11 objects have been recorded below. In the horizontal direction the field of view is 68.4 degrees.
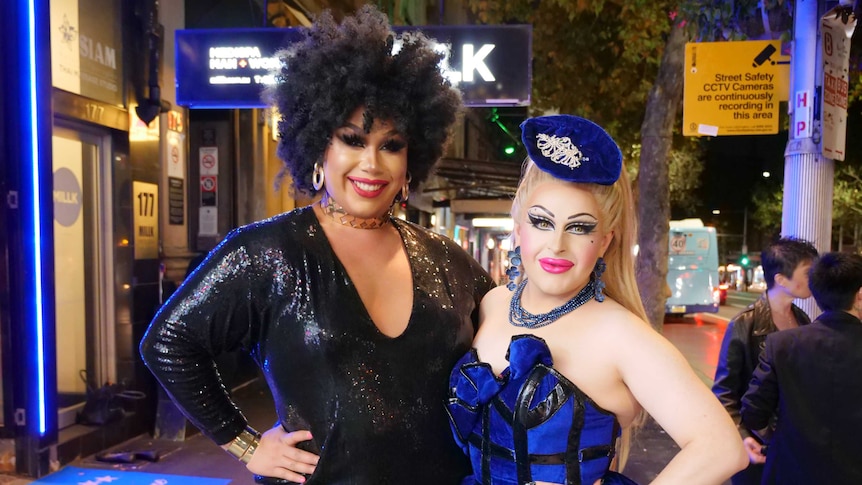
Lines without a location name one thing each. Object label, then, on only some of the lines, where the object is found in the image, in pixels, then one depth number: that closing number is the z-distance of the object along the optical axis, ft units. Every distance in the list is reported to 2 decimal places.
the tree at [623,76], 20.70
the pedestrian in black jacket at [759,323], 10.62
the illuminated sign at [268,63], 15.43
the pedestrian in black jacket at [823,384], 8.95
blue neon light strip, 14.43
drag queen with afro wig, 5.89
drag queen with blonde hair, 4.91
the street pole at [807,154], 13.14
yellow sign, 16.51
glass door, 17.25
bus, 59.41
